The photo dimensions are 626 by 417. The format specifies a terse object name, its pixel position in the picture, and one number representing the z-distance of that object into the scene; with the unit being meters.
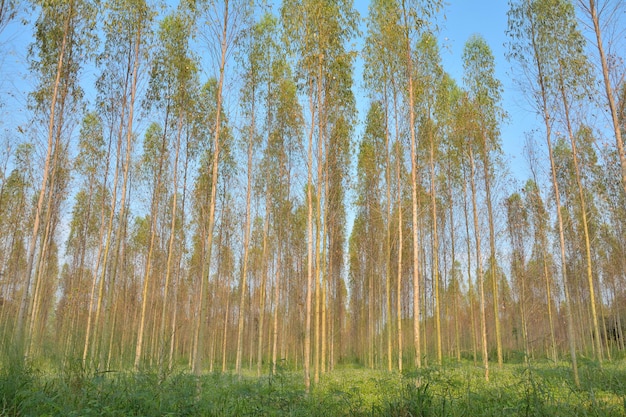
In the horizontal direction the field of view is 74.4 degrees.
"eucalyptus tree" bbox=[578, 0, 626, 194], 7.07
